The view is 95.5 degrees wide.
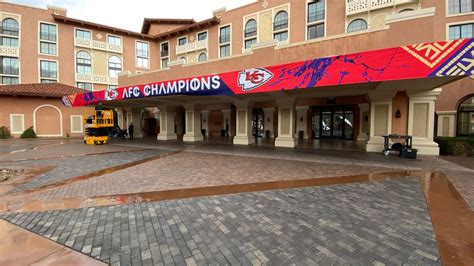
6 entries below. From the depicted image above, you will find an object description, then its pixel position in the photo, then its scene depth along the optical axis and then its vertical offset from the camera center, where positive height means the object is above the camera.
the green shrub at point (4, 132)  20.81 -0.74
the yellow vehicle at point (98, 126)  16.31 -0.09
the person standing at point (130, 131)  20.83 -0.59
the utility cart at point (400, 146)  9.68 -0.97
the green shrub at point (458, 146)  10.23 -0.96
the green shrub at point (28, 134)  21.50 -0.94
